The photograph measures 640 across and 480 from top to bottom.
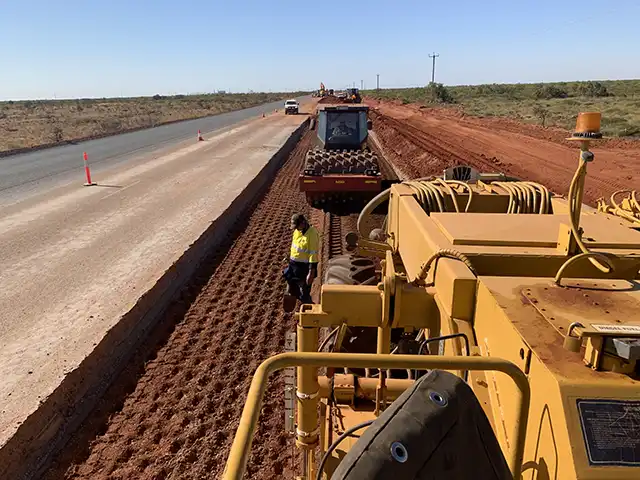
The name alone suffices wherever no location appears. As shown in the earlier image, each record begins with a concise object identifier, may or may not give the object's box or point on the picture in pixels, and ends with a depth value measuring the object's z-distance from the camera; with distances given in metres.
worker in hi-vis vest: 7.34
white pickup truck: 52.38
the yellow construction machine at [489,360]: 1.65
